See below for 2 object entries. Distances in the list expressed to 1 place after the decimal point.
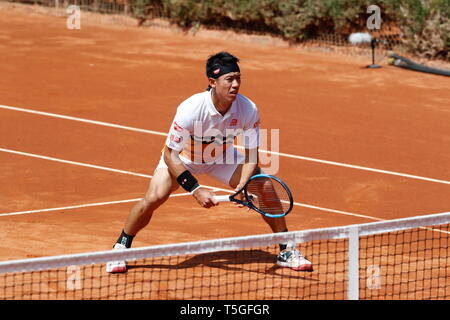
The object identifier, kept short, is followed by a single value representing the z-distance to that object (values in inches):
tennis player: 671.1
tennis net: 579.2
